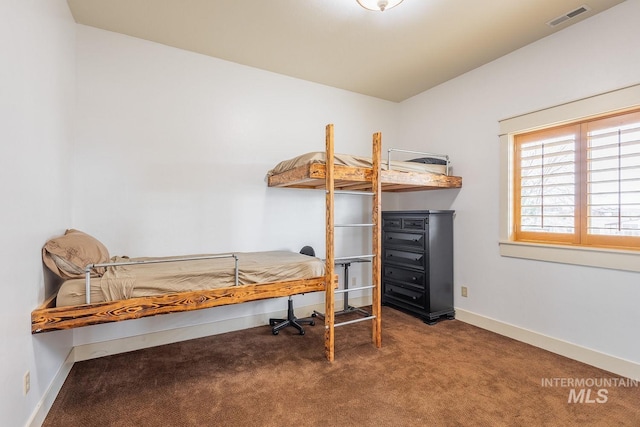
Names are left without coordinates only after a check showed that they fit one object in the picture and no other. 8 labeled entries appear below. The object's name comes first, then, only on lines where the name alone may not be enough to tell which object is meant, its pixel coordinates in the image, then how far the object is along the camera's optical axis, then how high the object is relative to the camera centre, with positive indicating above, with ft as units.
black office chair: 10.74 -4.09
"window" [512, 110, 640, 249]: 8.13 +0.76
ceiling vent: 8.11 +5.35
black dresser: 11.85 -2.16
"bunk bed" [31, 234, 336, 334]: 6.36 -1.81
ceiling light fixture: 7.18 +4.91
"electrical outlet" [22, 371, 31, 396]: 5.39 -3.10
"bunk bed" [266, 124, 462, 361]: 8.72 +1.04
